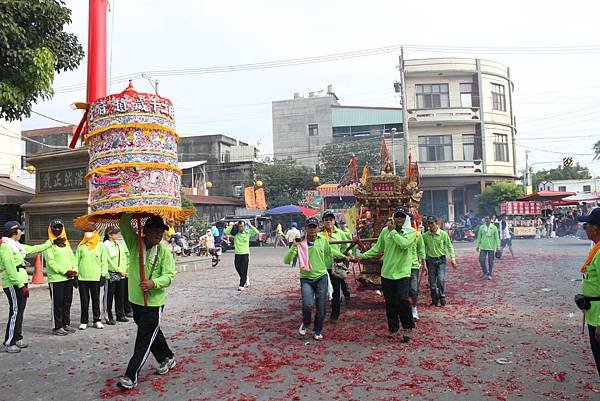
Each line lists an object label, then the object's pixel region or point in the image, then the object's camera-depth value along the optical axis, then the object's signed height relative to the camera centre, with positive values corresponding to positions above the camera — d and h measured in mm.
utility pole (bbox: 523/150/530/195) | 49719 +4939
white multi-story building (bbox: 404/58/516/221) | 34375 +7369
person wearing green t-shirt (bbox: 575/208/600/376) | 4156 -599
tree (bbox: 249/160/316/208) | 36469 +3601
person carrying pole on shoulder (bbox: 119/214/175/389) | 5324 -512
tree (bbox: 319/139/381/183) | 35438 +5368
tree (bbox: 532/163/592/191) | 52688 +5442
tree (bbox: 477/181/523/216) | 31141 +1924
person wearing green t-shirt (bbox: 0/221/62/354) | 6852 -654
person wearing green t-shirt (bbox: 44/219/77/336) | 7711 -610
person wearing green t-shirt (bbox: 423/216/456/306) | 9758 -670
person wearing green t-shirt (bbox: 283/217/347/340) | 7254 -715
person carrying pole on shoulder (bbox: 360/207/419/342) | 7062 -695
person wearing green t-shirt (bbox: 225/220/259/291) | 12781 -459
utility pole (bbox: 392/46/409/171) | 33156 +9259
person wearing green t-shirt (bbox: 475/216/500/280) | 13406 -482
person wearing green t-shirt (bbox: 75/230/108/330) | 8219 -600
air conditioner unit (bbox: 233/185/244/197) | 42691 +3684
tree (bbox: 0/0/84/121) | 7414 +2975
